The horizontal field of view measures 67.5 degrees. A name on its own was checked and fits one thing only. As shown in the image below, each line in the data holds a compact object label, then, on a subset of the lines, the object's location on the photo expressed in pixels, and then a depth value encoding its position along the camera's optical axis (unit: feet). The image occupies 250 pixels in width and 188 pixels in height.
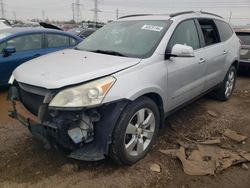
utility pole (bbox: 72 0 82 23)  152.94
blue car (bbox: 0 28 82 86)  12.37
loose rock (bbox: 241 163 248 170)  7.32
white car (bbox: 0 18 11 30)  24.85
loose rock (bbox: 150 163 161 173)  7.07
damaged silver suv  6.01
